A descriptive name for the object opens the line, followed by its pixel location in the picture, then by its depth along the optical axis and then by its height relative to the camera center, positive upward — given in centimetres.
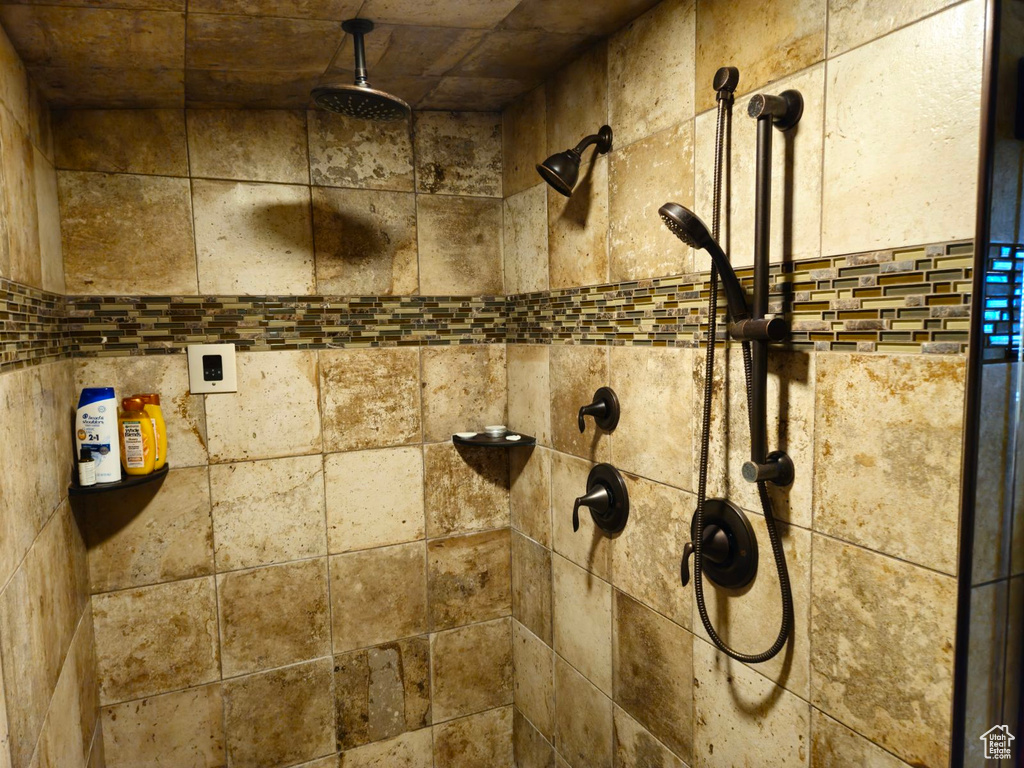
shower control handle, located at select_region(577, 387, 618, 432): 157 -20
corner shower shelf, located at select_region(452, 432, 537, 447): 193 -34
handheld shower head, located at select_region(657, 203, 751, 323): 109 +15
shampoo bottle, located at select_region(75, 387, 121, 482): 152 -21
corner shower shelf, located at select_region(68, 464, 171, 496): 149 -34
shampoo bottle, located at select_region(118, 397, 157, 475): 160 -25
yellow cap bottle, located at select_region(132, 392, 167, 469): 166 -22
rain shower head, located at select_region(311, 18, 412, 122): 131 +51
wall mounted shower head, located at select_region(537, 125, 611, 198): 151 +40
